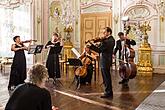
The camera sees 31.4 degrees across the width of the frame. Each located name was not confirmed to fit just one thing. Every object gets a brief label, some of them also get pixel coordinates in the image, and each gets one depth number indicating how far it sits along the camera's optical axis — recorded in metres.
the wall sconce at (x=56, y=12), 12.27
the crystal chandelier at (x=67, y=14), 12.02
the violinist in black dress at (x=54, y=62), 8.13
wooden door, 11.52
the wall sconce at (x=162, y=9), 10.28
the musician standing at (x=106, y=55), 6.18
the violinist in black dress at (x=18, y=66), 7.06
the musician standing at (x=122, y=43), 7.86
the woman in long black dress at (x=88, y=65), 7.74
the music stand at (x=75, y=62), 7.17
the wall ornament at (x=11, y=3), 12.26
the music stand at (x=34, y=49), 7.19
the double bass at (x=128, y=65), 7.69
